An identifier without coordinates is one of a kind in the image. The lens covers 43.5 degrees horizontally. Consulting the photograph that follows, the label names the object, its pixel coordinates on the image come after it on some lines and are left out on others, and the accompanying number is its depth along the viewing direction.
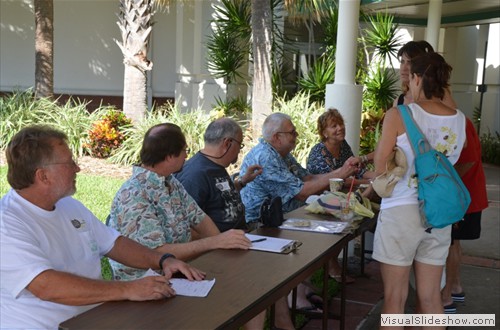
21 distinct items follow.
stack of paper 3.86
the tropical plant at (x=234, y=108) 12.73
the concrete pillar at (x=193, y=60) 14.33
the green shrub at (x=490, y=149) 13.96
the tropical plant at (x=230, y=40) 12.88
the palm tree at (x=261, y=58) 10.38
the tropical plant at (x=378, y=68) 12.34
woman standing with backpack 3.49
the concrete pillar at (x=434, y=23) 12.22
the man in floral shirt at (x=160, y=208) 3.30
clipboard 3.32
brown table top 2.28
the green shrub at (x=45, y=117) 11.51
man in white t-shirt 2.41
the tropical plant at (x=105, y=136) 11.21
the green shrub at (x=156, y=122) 10.70
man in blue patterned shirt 4.78
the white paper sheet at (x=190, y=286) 2.60
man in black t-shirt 4.05
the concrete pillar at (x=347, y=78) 7.27
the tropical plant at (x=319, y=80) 11.95
